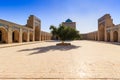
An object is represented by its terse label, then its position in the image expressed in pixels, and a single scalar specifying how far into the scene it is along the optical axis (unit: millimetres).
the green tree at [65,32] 12348
